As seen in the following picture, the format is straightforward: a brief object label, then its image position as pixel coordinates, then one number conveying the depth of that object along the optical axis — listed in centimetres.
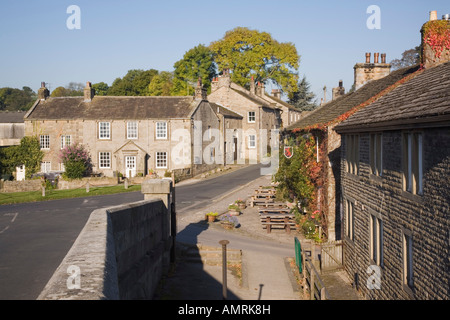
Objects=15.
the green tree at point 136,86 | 8400
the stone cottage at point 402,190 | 816
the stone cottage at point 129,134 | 4353
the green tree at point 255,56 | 6706
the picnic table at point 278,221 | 2215
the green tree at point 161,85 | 7525
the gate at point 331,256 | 1622
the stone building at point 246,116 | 5578
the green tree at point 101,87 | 10471
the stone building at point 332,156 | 1941
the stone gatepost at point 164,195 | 1387
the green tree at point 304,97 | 7473
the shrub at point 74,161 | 4081
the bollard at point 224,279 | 929
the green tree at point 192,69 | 6806
